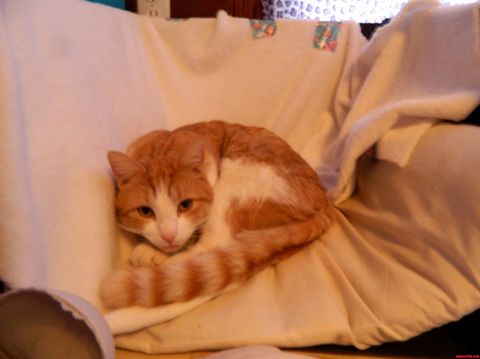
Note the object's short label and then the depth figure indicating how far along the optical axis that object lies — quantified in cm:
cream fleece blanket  78
